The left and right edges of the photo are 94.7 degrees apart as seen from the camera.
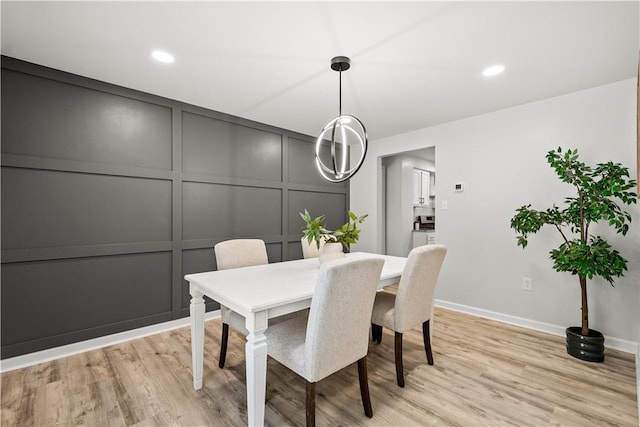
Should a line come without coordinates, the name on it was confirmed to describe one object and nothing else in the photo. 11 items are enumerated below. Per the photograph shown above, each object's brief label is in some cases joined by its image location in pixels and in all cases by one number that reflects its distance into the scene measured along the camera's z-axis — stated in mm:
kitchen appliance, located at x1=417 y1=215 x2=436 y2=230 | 5754
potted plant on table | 2211
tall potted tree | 2168
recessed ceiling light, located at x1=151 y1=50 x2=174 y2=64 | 2090
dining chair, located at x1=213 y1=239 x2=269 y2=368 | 2020
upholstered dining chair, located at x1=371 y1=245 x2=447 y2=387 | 1923
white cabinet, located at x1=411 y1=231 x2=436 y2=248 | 4961
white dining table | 1391
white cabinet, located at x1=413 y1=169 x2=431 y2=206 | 5539
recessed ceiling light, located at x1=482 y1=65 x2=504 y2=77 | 2277
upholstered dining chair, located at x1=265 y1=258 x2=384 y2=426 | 1369
